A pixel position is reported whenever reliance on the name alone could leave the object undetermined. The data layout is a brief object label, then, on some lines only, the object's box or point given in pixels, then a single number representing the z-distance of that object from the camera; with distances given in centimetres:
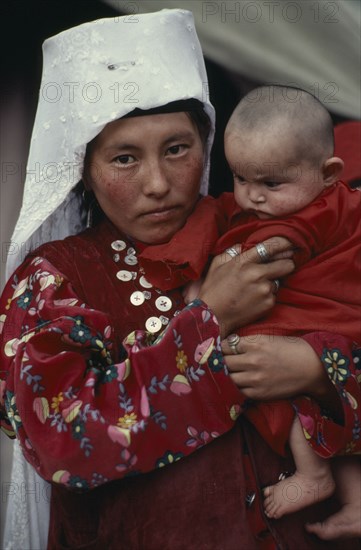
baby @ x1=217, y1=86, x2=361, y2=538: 146
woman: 142
